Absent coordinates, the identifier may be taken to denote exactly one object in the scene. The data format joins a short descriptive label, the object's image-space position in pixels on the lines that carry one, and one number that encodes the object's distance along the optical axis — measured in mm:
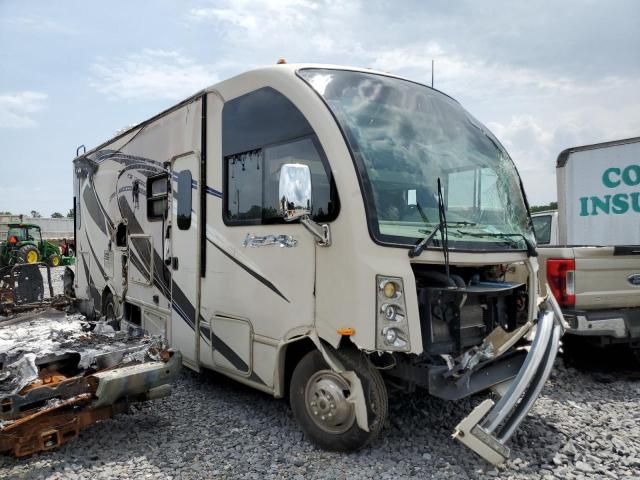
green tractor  18484
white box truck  5516
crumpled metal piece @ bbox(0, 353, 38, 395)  3625
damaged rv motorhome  3498
